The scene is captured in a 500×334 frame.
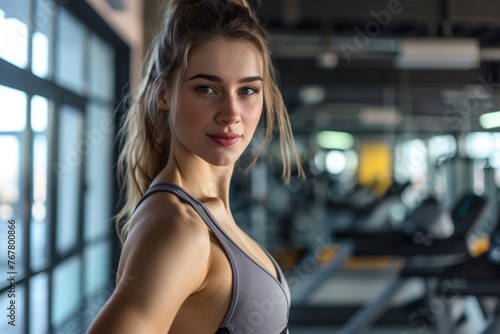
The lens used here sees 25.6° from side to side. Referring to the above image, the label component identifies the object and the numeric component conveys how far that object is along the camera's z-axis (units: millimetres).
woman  1425
